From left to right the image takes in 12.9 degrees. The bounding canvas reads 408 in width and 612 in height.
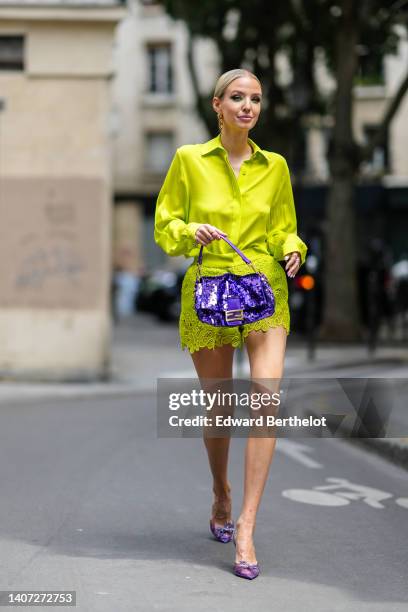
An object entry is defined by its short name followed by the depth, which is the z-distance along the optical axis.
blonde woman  7.28
